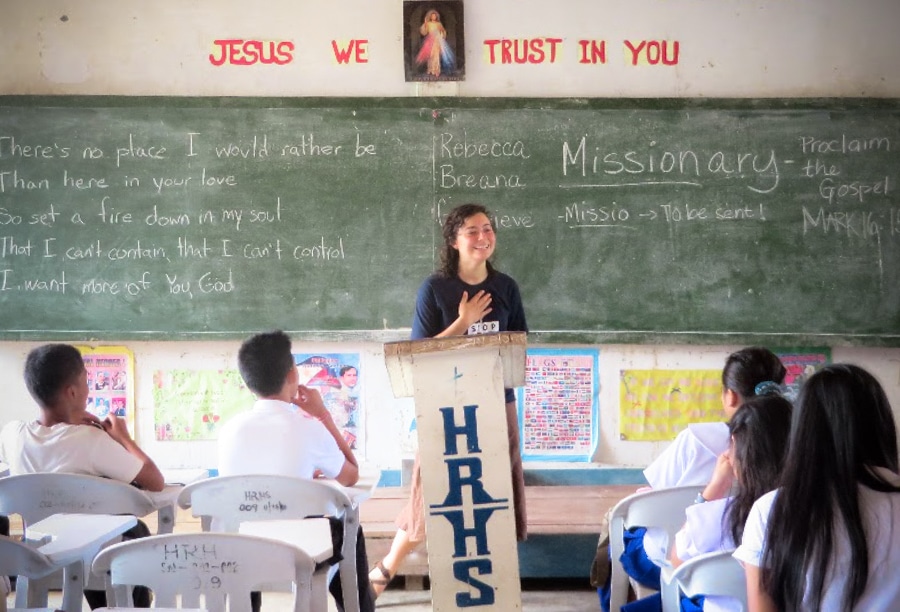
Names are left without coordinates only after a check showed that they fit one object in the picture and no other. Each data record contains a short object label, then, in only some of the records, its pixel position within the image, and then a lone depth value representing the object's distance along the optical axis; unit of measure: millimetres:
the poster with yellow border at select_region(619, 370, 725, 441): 4469
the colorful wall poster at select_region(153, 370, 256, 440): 4488
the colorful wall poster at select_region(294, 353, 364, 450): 4484
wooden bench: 3760
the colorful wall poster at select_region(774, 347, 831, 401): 4449
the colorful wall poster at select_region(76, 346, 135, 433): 4484
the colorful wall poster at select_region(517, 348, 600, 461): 4484
